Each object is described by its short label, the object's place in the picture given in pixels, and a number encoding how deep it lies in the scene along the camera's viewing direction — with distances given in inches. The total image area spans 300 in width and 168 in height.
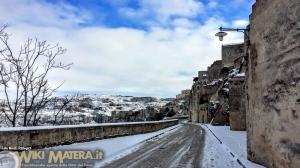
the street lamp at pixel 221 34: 377.2
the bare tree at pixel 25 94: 470.1
